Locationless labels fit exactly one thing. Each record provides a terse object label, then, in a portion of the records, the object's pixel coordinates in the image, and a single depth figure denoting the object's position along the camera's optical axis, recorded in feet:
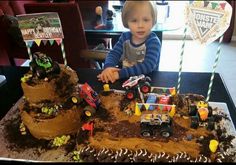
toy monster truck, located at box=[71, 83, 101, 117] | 3.07
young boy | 3.35
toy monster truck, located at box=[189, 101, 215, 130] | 2.83
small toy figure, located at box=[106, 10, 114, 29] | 6.89
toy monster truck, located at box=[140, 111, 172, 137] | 2.70
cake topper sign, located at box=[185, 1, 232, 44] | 2.67
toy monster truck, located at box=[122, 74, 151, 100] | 3.28
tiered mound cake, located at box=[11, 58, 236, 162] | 2.62
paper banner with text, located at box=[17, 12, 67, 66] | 3.07
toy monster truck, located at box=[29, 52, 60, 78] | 3.07
